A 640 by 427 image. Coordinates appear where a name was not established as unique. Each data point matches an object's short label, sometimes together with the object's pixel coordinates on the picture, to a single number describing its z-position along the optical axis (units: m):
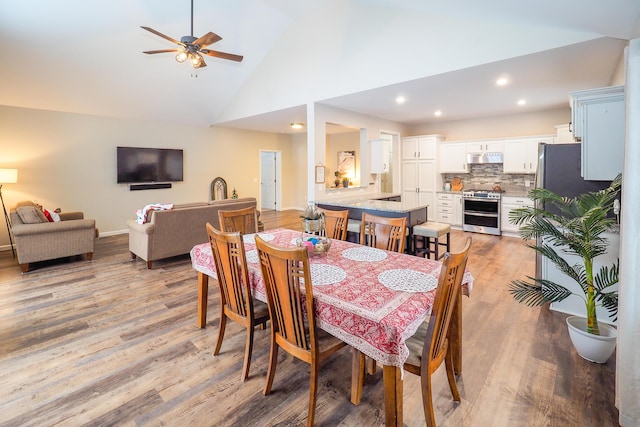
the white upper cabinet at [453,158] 7.09
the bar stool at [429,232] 3.79
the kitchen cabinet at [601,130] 2.40
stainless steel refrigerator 3.01
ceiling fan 3.50
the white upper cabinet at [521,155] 6.18
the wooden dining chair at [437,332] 1.43
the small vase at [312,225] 2.45
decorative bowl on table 2.30
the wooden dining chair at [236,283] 1.94
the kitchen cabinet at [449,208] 6.97
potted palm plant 2.16
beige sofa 4.34
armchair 4.18
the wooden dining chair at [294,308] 1.56
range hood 6.64
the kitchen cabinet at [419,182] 7.38
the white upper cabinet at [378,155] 6.41
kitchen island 4.05
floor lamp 5.00
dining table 1.39
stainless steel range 6.32
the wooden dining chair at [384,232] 2.57
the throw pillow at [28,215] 4.34
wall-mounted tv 6.91
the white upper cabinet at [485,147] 6.56
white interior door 10.18
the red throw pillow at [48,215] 4.75
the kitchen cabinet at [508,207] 6.10
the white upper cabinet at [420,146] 7.30
